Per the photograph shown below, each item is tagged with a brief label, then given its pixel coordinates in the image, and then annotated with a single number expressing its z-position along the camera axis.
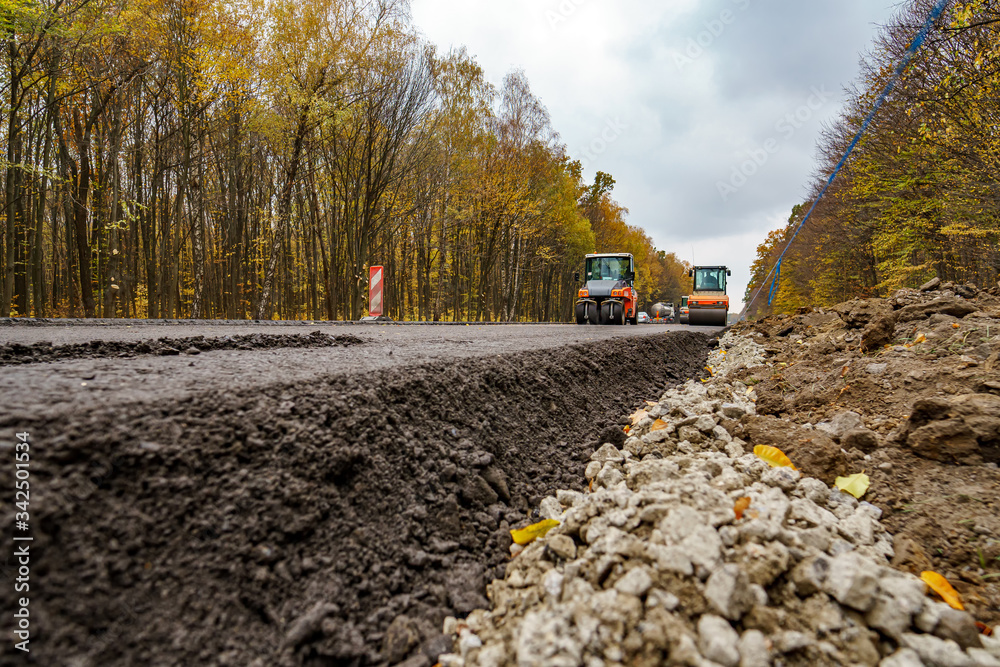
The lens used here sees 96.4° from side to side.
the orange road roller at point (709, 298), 20.98
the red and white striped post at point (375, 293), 12.02
